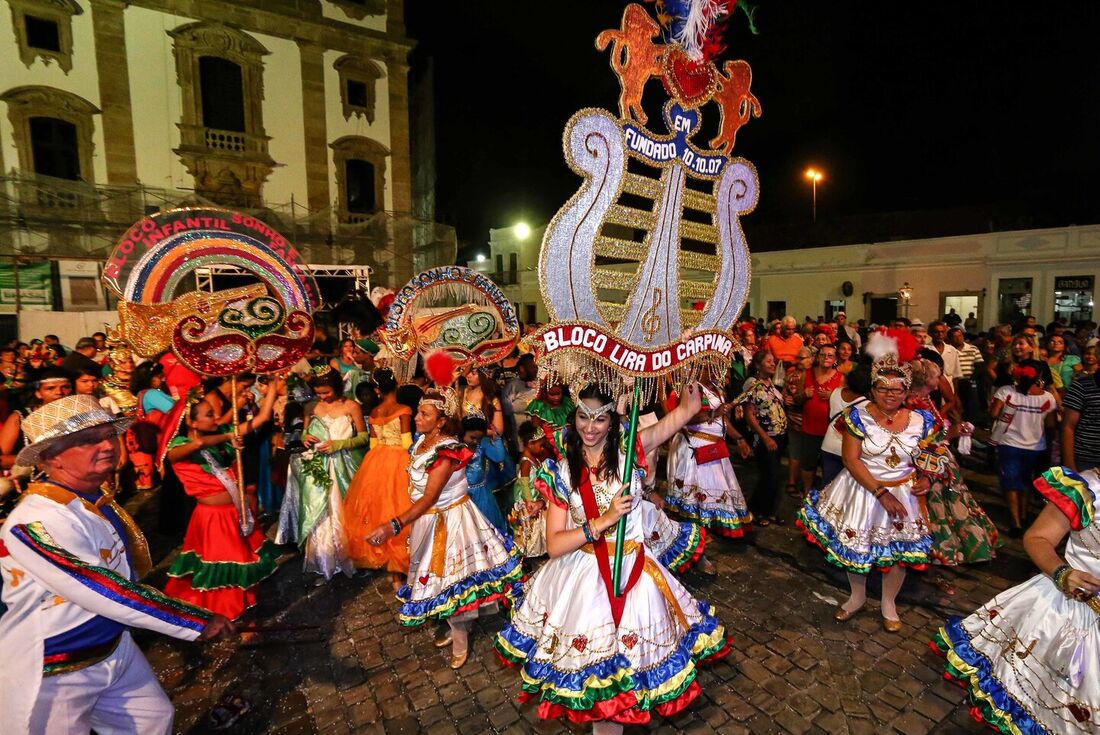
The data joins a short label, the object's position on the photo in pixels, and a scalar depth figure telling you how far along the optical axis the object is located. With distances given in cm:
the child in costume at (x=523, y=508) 523
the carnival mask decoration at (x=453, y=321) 567
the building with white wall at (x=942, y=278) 1958
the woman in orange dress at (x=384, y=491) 532
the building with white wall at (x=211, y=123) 1652
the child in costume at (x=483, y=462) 479
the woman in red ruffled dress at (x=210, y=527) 443
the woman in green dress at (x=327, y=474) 536
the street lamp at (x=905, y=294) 2244
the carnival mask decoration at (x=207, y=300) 455
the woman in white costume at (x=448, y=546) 386
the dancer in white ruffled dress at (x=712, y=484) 573
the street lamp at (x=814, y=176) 3384
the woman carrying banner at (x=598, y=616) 285
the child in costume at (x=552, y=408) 580
